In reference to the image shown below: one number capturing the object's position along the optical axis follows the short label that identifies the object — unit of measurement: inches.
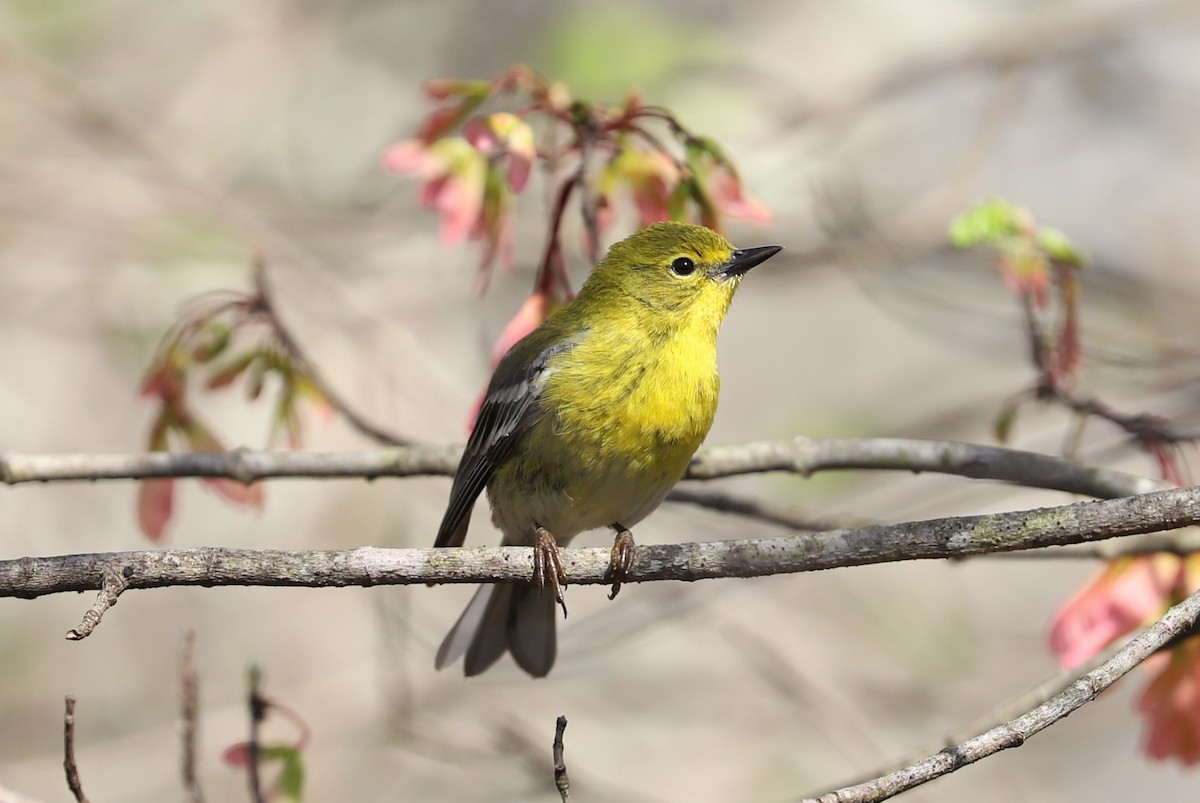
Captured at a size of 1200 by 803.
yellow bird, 273.6
